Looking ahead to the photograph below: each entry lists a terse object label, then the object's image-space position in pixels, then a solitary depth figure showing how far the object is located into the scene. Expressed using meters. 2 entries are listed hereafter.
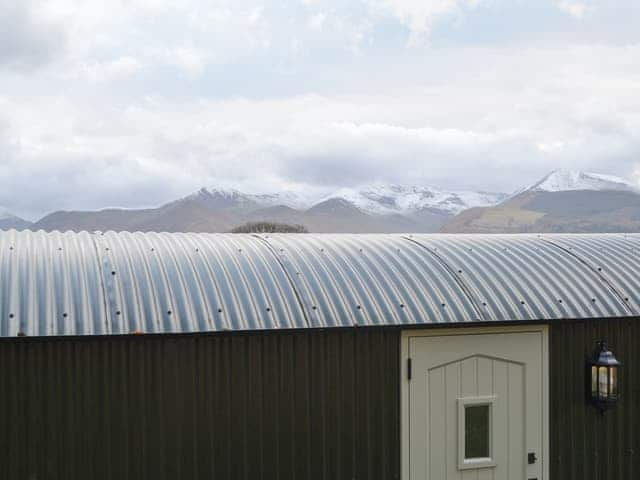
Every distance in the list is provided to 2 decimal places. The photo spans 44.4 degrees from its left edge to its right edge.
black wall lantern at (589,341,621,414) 9.32
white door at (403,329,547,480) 8.95
